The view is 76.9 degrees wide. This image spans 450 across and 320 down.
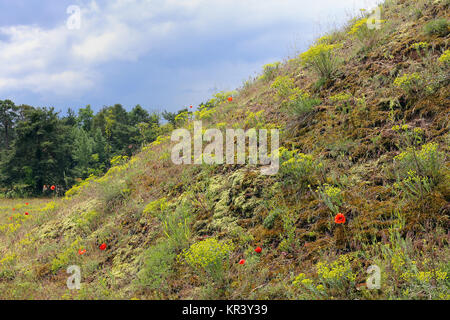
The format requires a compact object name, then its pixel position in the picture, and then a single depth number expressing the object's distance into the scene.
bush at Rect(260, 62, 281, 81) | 9.40
